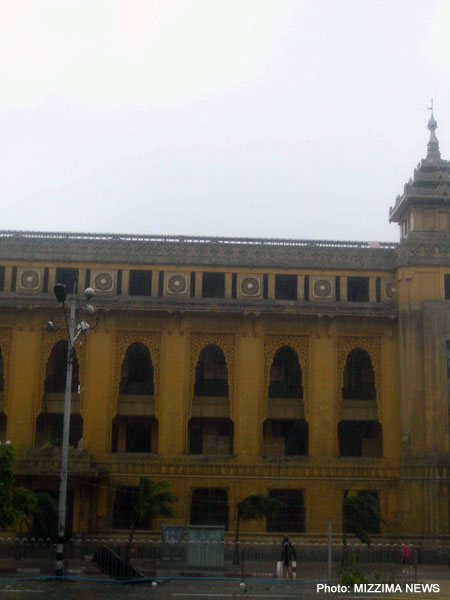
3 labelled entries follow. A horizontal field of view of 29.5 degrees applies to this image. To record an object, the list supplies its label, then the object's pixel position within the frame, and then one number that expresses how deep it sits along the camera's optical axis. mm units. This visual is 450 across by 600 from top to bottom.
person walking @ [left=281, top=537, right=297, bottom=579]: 29341
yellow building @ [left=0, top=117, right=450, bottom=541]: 43344
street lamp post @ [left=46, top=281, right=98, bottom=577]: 26062
